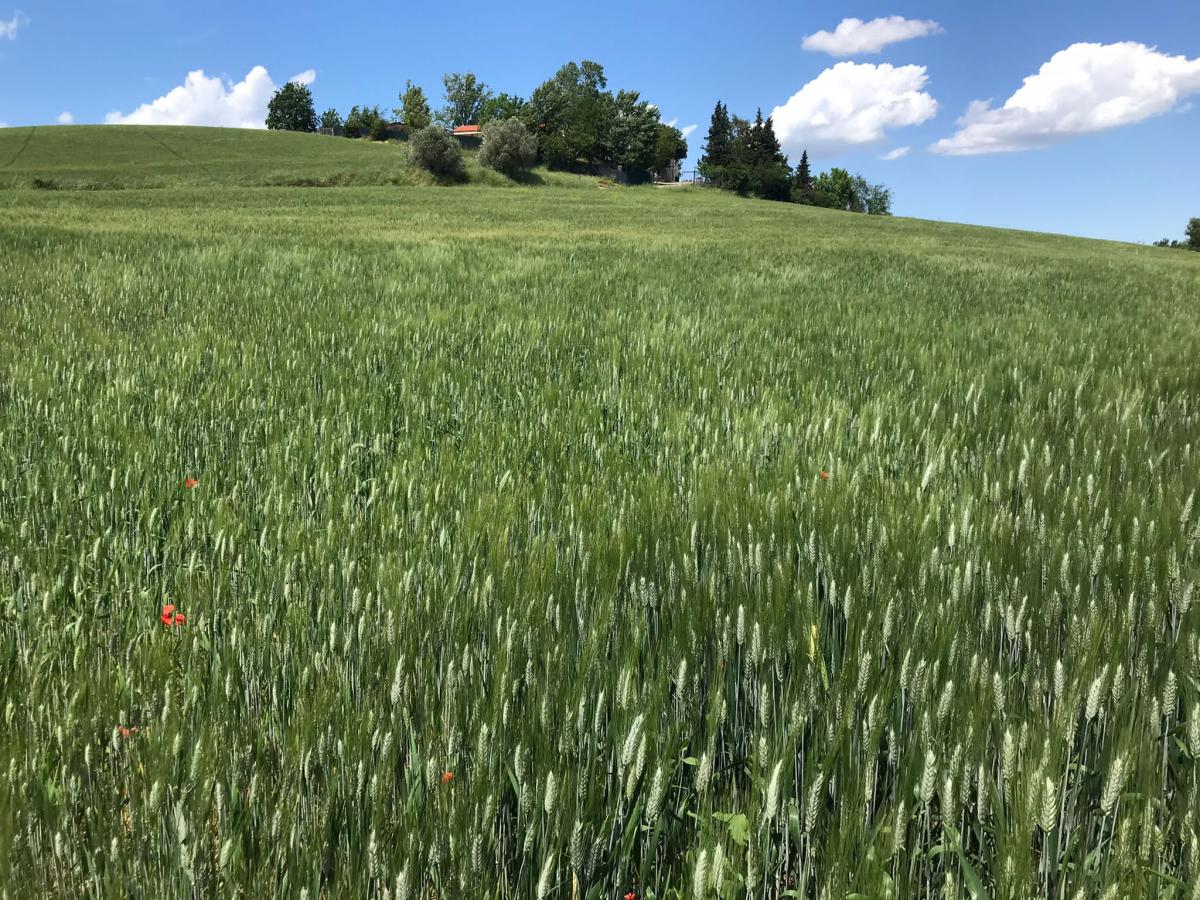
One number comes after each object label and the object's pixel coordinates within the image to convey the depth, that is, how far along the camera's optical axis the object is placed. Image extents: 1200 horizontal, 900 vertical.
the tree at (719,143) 97.66
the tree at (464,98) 125.39
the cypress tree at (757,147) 91.19
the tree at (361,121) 124.25
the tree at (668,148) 106.75
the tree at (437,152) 56.14
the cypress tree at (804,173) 115.88
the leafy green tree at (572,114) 89.44
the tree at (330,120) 139.88
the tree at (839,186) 128.25
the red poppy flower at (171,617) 1.89
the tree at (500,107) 124.12
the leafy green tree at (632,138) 99.00
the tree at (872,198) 140.25
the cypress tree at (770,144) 100.25
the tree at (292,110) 132.62
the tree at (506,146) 64.00
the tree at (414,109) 120.00
